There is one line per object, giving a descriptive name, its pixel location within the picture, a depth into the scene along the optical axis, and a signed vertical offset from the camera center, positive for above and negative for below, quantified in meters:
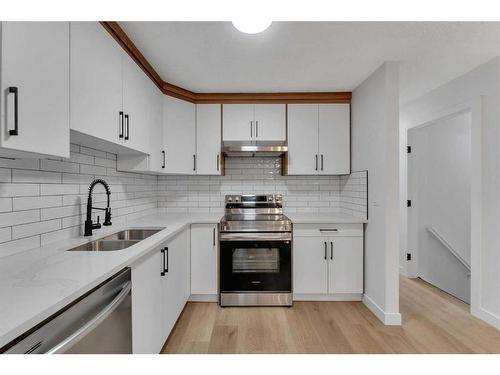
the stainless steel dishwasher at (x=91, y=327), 0.73 -0.47
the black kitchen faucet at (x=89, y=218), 1.70 -0.20
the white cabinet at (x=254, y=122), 2.99 +0.75
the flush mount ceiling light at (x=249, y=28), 0.83 +0.54
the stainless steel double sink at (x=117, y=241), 1.59 -0.37
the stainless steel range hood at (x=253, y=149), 2.80 +0.42
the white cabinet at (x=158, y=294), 1.40 -0.70
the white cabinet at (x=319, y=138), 2.99 +0.57
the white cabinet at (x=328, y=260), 2.69 -0.74
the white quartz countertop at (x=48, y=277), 0.69 -0.33
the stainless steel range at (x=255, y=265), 2.60 -0.77
